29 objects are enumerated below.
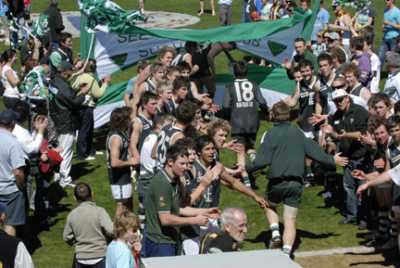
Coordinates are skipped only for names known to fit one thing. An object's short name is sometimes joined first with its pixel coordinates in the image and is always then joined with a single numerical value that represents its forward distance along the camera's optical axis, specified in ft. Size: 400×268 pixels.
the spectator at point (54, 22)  66.78
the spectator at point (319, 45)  61.09
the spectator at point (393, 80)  45.11
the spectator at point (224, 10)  79.97
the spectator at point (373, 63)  50.44
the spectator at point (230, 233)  26.71
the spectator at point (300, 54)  51.98
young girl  26.81
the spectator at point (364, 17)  66.64
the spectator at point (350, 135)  38.37
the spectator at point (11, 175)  33.94
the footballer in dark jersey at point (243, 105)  45.55
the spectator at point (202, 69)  54.03
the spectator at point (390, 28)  66.28
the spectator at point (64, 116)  45.37
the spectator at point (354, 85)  40.63
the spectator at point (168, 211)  28.89
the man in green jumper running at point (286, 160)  34.83
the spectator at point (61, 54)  49.74
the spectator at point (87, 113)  48.75
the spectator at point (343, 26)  63.91
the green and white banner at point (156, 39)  53.11
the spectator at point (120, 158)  35.65
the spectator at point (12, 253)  24.35
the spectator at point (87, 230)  30.73
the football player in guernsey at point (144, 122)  37.63
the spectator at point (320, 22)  65.86
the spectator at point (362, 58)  50.24
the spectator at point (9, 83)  49.10
